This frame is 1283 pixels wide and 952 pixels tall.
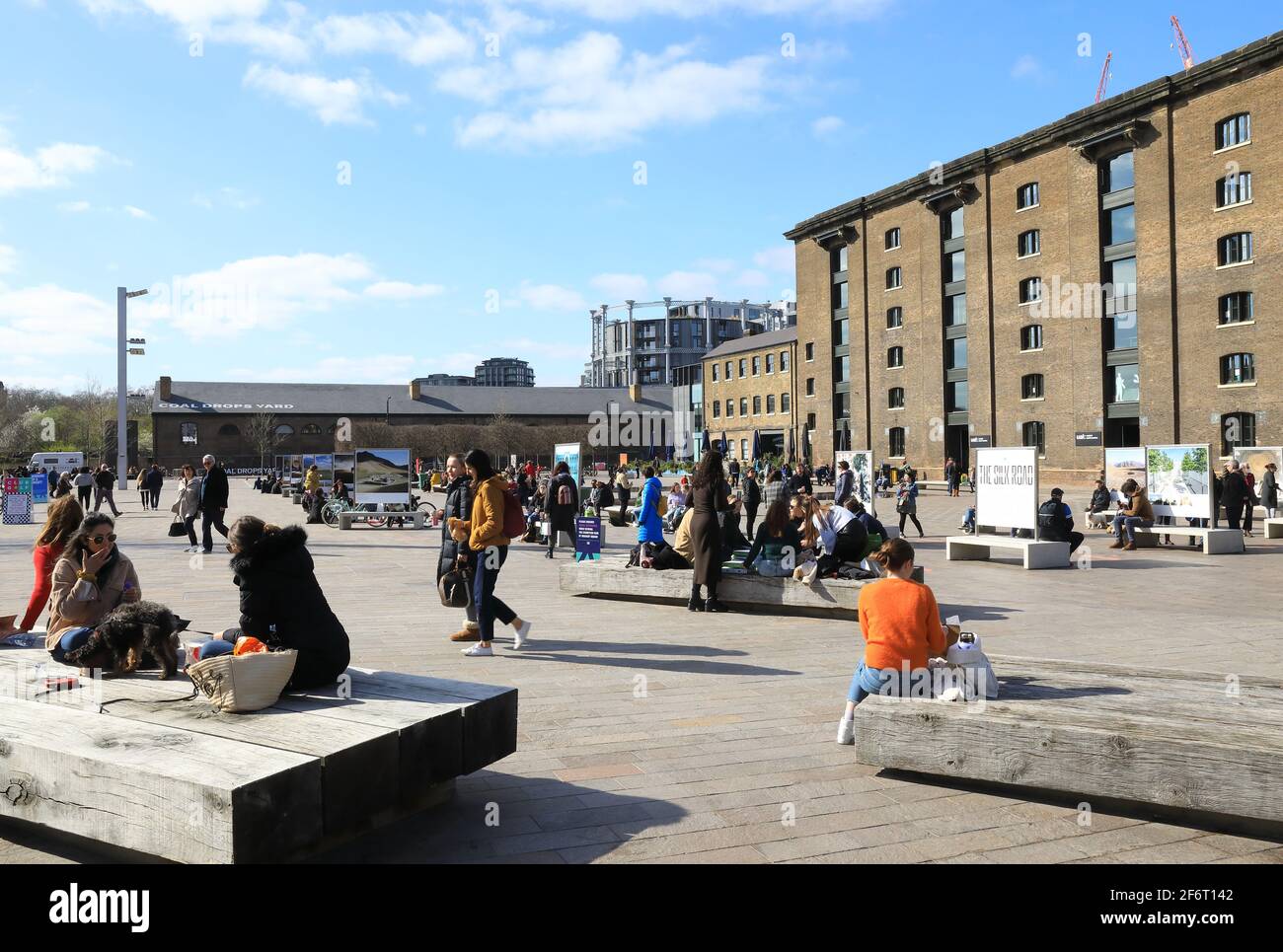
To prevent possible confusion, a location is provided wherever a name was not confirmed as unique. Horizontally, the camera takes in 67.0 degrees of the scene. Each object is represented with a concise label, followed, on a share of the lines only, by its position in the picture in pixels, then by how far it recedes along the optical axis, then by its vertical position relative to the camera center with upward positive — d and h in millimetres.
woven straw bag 4266 -816
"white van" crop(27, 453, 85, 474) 60625 +2328
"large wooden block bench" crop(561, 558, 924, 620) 10469 -1115
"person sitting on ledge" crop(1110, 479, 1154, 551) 19203 -552
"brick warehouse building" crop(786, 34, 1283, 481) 36531 +9359
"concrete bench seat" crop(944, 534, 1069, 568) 15898 -1020
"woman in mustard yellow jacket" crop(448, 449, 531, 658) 8406 -398
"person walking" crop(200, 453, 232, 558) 17125 +55
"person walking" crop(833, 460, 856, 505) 26148 +283
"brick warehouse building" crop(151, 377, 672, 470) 85812 +8233
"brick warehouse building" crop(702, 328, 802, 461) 69938 +7820
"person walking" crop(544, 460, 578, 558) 19234 -275
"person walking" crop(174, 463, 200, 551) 19141 -76
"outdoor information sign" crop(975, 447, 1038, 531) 17016 +60
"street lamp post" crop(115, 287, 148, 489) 42781 +6389
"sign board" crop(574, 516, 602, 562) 15070 -699
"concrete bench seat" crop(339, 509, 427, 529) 26688 -585
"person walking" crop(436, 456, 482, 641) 8797 -478
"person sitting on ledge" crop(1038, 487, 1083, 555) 16766 -587
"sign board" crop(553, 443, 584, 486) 24156 +976
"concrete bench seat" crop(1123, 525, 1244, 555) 18141 -978
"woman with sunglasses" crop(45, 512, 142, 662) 6332 -541
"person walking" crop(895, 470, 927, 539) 23109 -259
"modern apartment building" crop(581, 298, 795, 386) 146125 +24605
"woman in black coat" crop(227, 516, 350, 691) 4848 -548
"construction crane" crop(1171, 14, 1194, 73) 77188 +35003
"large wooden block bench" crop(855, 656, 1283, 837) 4129 -1160
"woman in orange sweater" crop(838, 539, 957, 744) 5328 -756
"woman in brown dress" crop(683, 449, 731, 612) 10695 -263
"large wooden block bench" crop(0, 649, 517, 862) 3430 -1024
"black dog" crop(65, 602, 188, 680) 5113 -776
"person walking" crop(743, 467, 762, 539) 24986 -127
